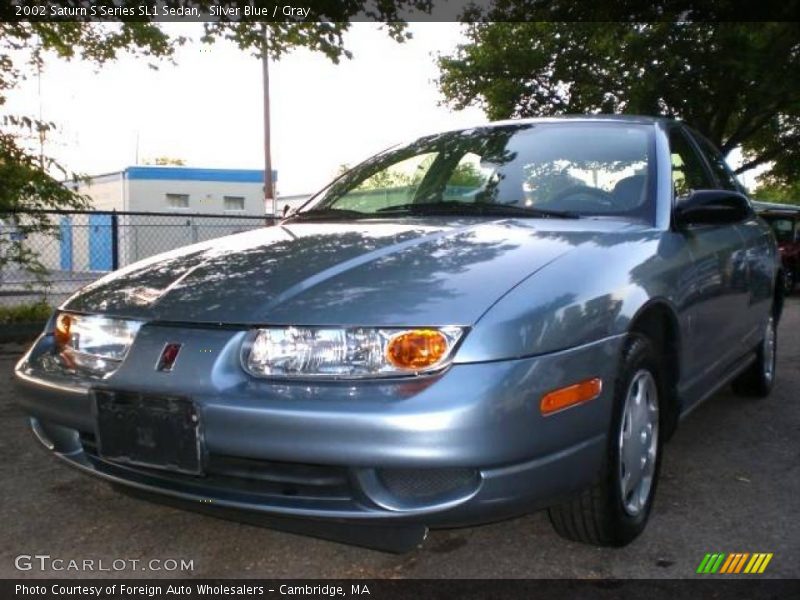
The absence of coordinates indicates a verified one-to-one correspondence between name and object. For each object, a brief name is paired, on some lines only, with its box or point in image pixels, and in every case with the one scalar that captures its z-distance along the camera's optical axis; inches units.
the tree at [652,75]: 585.0
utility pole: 684.1
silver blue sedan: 76.9
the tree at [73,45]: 301.9
